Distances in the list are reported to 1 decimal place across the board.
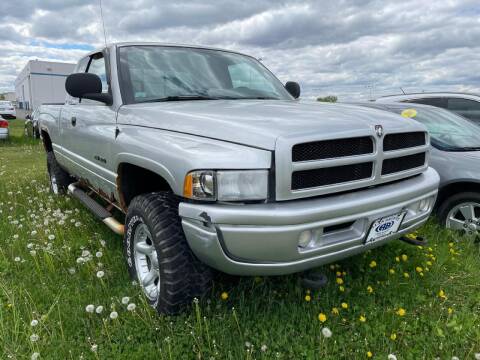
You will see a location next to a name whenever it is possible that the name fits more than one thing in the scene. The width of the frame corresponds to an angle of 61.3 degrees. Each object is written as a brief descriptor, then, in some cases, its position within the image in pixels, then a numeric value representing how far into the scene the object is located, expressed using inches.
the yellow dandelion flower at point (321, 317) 94.9
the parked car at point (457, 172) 151.3
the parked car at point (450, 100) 236.7
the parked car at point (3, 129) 547.8
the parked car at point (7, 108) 1133.7
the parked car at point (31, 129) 621.6
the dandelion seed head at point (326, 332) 83.0
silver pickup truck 80.1
